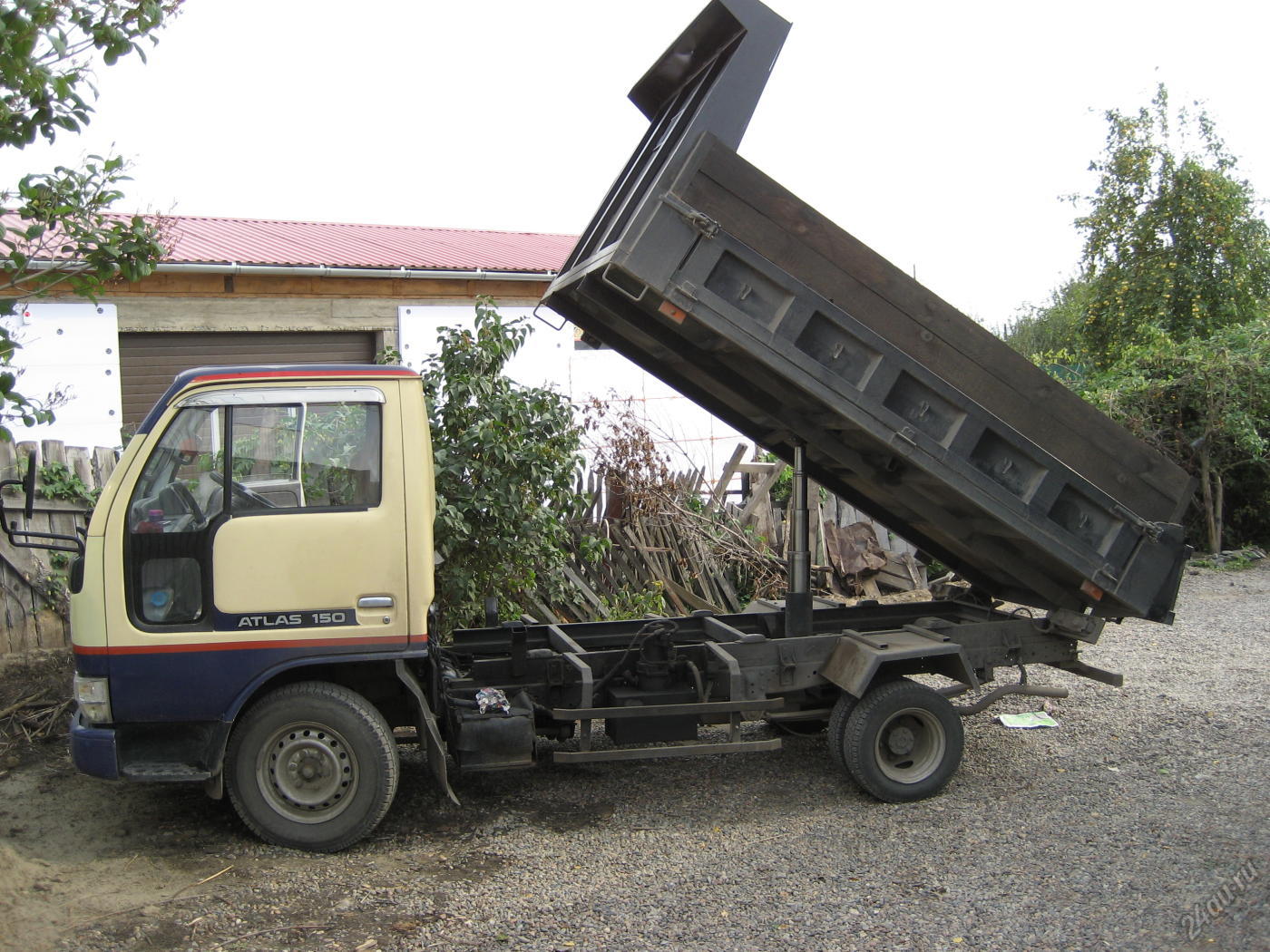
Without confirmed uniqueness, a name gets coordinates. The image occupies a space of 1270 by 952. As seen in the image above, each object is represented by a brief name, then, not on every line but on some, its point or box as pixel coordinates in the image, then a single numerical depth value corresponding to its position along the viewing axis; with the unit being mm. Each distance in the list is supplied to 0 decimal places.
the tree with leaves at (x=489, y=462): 7824
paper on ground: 7135
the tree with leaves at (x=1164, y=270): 15586
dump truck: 4910
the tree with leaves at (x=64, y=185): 4223
